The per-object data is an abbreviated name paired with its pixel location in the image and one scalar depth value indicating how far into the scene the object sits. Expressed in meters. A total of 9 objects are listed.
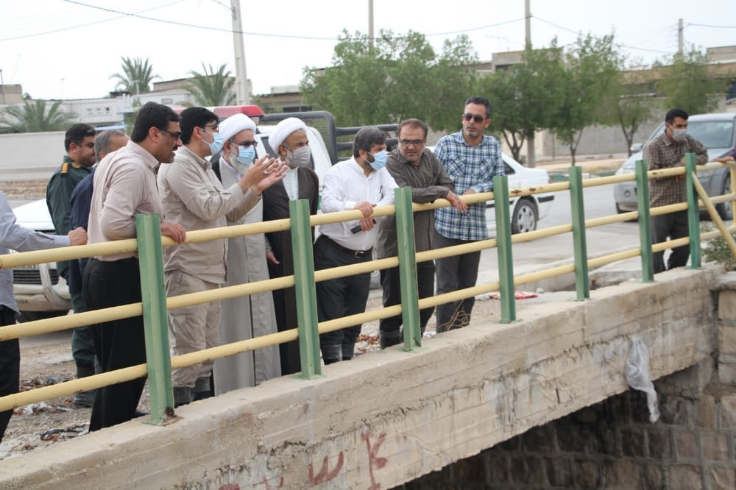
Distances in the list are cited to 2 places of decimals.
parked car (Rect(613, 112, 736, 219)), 14.84
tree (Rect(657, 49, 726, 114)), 37.47
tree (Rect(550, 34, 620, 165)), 34.59
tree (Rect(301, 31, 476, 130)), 29.56
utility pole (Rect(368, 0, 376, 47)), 33.12
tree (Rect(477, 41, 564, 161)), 33.28
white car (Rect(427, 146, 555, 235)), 14.51
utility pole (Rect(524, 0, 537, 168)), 35.94
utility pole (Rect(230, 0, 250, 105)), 25.00
